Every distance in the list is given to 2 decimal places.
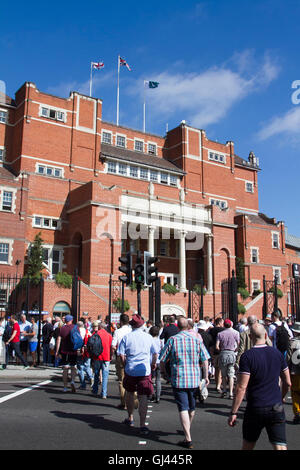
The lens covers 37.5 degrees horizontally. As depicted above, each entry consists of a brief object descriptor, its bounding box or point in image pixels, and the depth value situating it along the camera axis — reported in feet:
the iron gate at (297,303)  68.12
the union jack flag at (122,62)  144.36
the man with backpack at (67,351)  37.11
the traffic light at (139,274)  48.32
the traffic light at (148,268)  48.44
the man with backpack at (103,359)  34.53
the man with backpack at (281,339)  35.55
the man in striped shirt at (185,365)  20.98
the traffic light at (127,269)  48.35
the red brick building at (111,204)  104.73
